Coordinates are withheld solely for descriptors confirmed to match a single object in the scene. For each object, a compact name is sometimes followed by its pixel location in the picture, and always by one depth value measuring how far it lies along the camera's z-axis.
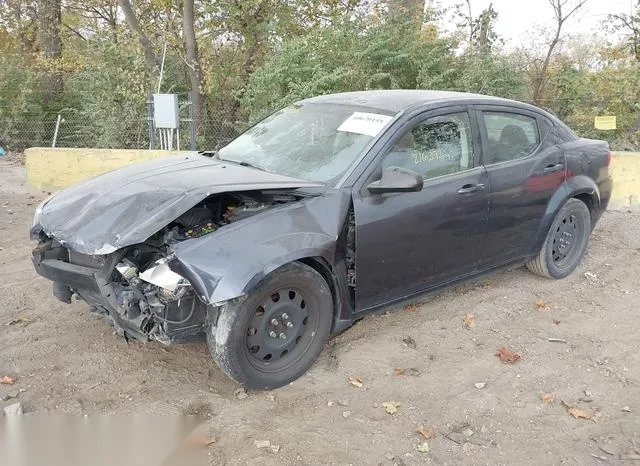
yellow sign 8.91
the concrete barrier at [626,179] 8.08
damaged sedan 3.33
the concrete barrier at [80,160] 8.72
